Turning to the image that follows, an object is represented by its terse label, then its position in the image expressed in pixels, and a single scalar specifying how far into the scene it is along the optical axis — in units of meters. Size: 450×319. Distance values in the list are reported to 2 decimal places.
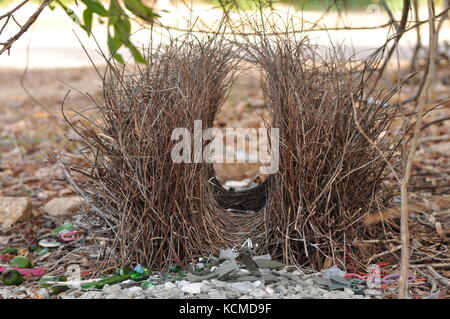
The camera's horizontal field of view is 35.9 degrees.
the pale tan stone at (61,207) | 3.45
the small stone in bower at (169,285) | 2.24
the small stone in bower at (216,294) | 2.14
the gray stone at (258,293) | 2.14
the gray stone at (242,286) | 2.18
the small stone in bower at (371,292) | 2.20
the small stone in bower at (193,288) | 2.19
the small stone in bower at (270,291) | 2.17
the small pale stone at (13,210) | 3.33
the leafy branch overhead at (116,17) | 3.05
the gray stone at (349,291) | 2.18
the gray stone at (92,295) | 2.23
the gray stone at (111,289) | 2.25
